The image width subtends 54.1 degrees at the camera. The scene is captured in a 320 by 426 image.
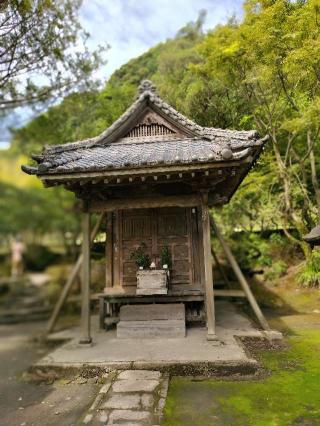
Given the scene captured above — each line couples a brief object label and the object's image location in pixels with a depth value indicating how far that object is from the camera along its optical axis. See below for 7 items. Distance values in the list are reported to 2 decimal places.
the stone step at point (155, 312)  7.86
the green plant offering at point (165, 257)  8.09
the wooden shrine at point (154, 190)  6.46
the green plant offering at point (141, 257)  8.06
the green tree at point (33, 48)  8.68
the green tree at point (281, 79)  8.92
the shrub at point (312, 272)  9.97
